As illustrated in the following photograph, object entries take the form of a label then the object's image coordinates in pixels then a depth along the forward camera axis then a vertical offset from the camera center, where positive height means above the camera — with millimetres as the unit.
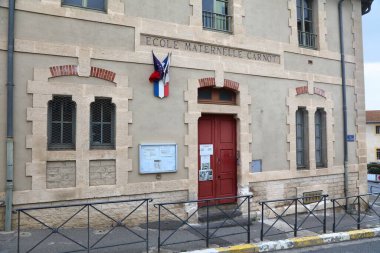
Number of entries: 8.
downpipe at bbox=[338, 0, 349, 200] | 10508 +1528
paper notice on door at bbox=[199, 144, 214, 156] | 8305 -87
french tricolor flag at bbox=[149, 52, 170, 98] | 7438 +1542
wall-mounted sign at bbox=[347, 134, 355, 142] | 10621 +234
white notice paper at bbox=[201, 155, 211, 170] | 8312 -413
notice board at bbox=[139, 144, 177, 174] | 7324 -275
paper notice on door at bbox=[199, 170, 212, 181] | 8281 -734
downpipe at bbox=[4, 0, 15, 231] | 6043 +414
